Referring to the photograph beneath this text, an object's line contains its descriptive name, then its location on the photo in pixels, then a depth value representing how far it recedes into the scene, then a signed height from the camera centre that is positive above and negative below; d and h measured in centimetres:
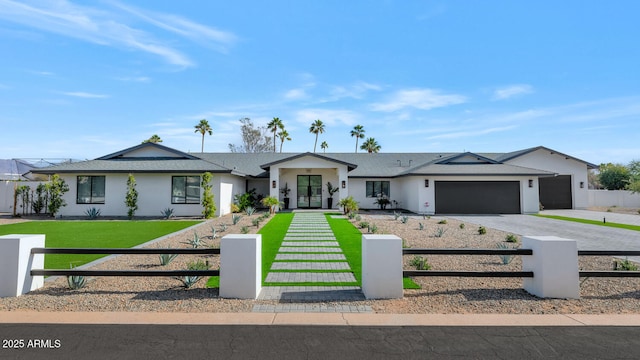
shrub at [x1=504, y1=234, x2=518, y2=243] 1145 -153
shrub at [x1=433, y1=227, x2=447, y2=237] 1225 -145
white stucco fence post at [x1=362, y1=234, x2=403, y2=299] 554 -123
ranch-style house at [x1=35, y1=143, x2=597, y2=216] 2033 +105
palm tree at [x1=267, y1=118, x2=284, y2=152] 4897 +1045
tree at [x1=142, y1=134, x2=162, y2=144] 4480 +771
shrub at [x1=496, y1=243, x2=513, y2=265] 786 -155
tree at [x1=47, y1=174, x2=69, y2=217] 1977 +12
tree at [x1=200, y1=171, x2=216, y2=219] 1908 -23
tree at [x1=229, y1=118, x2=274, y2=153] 5047 +864
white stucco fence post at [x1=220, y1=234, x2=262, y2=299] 550 -122
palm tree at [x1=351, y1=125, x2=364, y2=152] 5066 +981
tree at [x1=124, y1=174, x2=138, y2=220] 1938 -12
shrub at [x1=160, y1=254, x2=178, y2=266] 753 -147
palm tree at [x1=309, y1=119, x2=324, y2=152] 5159 +1066
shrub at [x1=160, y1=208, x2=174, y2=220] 1933 -111
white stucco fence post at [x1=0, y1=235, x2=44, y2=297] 552 -118
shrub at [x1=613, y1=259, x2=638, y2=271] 703 -156
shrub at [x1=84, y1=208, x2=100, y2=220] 1959 -108
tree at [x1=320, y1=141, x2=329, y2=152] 5559 +833
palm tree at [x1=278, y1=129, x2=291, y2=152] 5062 +923
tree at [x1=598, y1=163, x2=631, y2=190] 3641 +204
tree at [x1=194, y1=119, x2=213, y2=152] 4844 +997
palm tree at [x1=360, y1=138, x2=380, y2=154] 4800 +724
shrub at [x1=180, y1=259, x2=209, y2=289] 590 -153
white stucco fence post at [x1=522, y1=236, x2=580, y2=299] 554 -126
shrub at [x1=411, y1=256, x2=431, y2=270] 701 -148
